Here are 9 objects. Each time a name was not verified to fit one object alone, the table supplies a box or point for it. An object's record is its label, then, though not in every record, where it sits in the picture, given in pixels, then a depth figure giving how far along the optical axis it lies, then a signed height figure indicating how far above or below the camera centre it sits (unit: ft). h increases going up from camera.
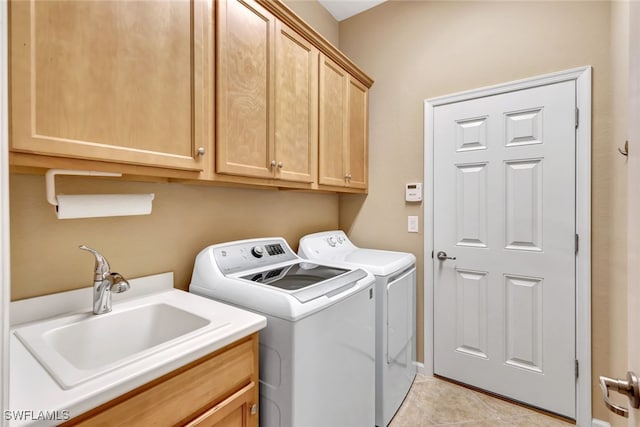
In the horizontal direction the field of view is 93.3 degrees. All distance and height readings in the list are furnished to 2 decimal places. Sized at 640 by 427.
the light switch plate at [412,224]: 7.68 -0.30
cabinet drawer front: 2.36 -1.64
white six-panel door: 6.03 -0.69
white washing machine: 3.68 -1.56
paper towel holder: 3.22 +0.11
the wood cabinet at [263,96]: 4.24 +1.89
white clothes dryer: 5.63 -1.94
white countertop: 2.02 -1.30
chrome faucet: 3.60 -0.86
